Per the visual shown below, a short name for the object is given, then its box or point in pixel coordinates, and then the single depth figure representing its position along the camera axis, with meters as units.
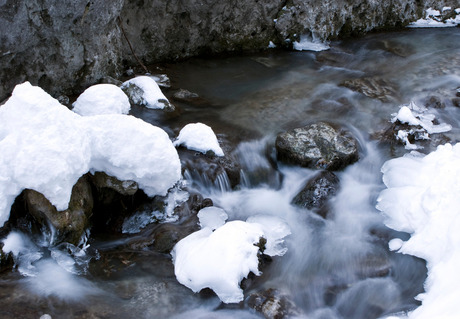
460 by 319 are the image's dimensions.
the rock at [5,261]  4.14
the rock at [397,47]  10.36
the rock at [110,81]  7.62
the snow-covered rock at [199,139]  5.89
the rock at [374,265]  4.74
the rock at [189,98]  7.68
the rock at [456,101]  7.95
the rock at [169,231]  4.78
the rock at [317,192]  5.71
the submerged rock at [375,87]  8.16
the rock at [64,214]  4.31
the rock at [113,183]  4.77
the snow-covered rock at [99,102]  6.21
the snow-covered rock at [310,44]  10.61
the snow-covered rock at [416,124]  6.86
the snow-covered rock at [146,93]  7.18
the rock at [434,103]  7.88
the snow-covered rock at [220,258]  4.22
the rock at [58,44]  6.09
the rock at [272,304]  4.12
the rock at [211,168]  5.68
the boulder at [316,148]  6.13
